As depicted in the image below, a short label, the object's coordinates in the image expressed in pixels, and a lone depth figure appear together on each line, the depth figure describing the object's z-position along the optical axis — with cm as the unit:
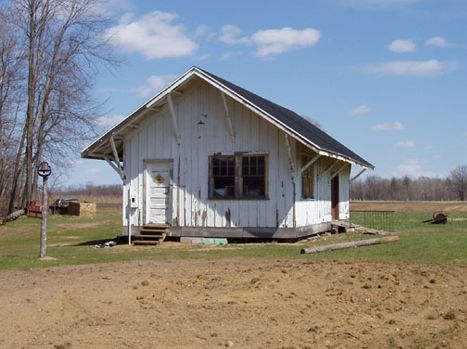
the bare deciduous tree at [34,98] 3928
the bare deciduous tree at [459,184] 10156
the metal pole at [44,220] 1630
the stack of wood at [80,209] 4286
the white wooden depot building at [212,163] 2072
